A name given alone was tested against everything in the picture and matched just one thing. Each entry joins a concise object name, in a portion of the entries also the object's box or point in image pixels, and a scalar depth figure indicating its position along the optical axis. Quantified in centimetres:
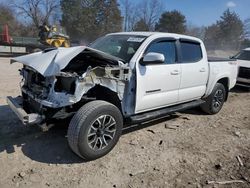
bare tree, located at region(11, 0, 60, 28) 3247
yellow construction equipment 1311
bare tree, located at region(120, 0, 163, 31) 3744
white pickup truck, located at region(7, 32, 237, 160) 268
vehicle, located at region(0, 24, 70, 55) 1310
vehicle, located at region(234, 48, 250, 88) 701
